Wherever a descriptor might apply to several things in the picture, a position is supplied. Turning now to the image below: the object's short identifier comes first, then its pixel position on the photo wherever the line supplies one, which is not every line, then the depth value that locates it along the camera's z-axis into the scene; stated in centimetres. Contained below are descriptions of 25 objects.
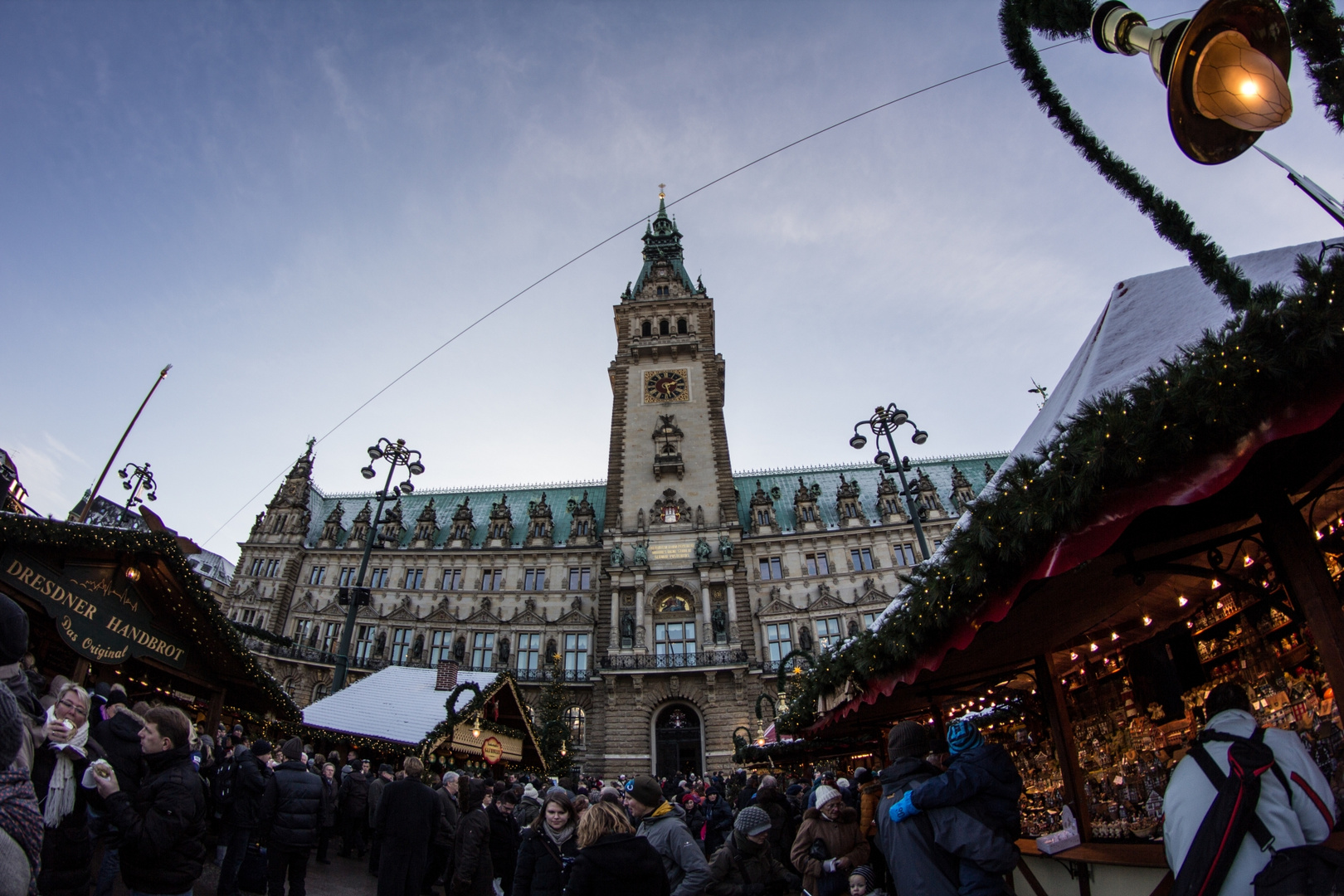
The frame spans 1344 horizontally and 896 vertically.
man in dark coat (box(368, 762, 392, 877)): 981
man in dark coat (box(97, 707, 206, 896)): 379
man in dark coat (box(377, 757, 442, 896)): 677
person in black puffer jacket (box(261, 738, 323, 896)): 655
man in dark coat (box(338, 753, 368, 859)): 1070
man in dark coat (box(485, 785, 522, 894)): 850
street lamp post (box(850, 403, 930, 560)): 1554
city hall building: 3144
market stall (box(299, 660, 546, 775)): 1291
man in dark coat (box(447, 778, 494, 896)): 673
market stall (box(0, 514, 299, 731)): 685
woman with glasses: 388
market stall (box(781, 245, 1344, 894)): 283
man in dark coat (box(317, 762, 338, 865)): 942
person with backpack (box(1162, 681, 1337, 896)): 261
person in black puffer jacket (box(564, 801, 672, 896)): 360
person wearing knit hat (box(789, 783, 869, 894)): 578
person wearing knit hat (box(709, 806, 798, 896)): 562
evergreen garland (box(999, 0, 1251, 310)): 391
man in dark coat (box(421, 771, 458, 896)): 788
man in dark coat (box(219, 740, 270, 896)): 670
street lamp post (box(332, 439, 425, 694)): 1617
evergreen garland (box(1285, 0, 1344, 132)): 317
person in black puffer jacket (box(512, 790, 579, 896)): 543
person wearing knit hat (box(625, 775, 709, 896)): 452
